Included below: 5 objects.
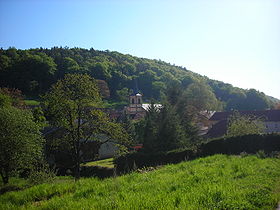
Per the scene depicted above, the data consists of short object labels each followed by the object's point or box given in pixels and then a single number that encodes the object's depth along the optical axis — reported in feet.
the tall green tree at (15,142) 50.42
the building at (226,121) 136.79
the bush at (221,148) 59.34
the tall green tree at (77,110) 58.29
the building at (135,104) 238.68
